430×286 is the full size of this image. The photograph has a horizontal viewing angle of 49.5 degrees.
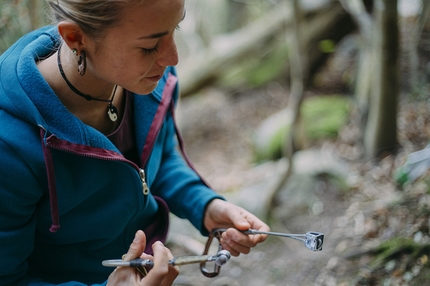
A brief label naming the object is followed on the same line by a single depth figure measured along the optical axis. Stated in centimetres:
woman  135
